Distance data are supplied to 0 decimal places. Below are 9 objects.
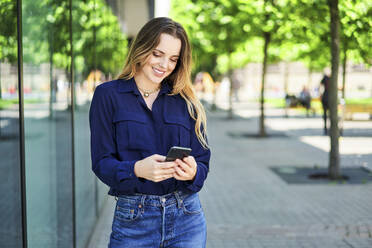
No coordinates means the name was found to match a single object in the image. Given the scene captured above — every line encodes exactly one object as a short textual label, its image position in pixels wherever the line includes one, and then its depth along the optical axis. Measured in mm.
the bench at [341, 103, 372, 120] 21392
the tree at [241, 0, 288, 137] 10883
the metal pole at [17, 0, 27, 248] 3137
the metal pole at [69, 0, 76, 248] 4977
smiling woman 2531
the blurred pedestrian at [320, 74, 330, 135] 16859
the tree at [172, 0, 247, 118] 15695
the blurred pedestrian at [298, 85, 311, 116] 25556
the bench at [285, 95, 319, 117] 26472
